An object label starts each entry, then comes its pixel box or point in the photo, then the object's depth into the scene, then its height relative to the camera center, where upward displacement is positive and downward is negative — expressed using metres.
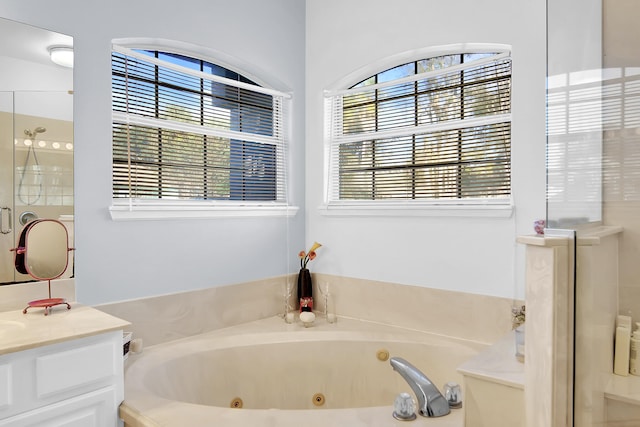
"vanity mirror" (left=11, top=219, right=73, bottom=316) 1.85 -0.19
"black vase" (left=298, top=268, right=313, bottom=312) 2.95 -0.52
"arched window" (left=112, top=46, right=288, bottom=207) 2.26 +0.42
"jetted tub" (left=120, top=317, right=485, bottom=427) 2.20 -0.81
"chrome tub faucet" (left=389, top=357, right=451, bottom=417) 1.55 -0.65
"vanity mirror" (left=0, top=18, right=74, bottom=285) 1.82 +0.30
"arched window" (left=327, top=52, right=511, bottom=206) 2.34 +0.43
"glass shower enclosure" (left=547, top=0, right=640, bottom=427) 1.09 +0.03
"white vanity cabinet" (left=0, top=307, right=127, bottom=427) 1.42 -0.59
